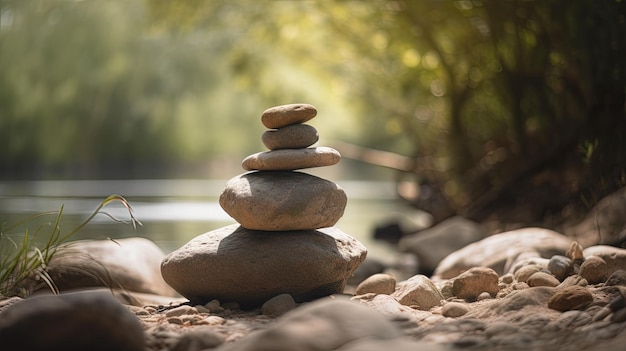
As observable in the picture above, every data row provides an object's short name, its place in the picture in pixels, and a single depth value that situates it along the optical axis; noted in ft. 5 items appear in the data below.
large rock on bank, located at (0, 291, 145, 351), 11.36
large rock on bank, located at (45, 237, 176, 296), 21.44
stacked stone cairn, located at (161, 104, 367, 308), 17.20
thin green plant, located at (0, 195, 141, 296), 16.87
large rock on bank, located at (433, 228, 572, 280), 21.42
